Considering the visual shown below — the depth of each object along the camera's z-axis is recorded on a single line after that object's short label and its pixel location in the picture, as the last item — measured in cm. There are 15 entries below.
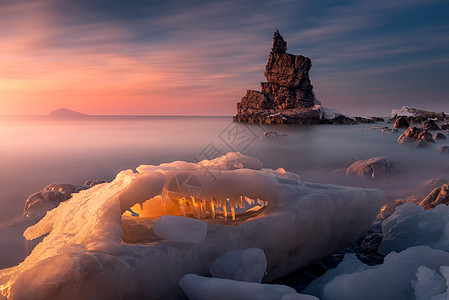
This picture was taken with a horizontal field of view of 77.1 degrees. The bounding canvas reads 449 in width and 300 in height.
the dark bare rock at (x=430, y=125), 3234
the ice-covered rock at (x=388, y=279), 239
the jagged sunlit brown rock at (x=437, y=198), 508
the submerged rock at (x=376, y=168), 1031
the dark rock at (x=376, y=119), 6475
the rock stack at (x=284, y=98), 5653
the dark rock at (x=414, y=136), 1869
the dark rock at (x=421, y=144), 1708
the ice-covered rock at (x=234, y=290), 210
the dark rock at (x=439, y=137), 2136
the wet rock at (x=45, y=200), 655
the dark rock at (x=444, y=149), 1480
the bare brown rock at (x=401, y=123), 3434
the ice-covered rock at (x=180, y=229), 276
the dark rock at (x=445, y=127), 3439
